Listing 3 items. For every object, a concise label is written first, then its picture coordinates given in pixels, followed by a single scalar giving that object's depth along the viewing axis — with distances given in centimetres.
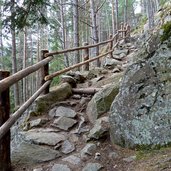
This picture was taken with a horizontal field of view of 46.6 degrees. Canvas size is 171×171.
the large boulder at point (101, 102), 337
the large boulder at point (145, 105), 250
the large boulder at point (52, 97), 358
